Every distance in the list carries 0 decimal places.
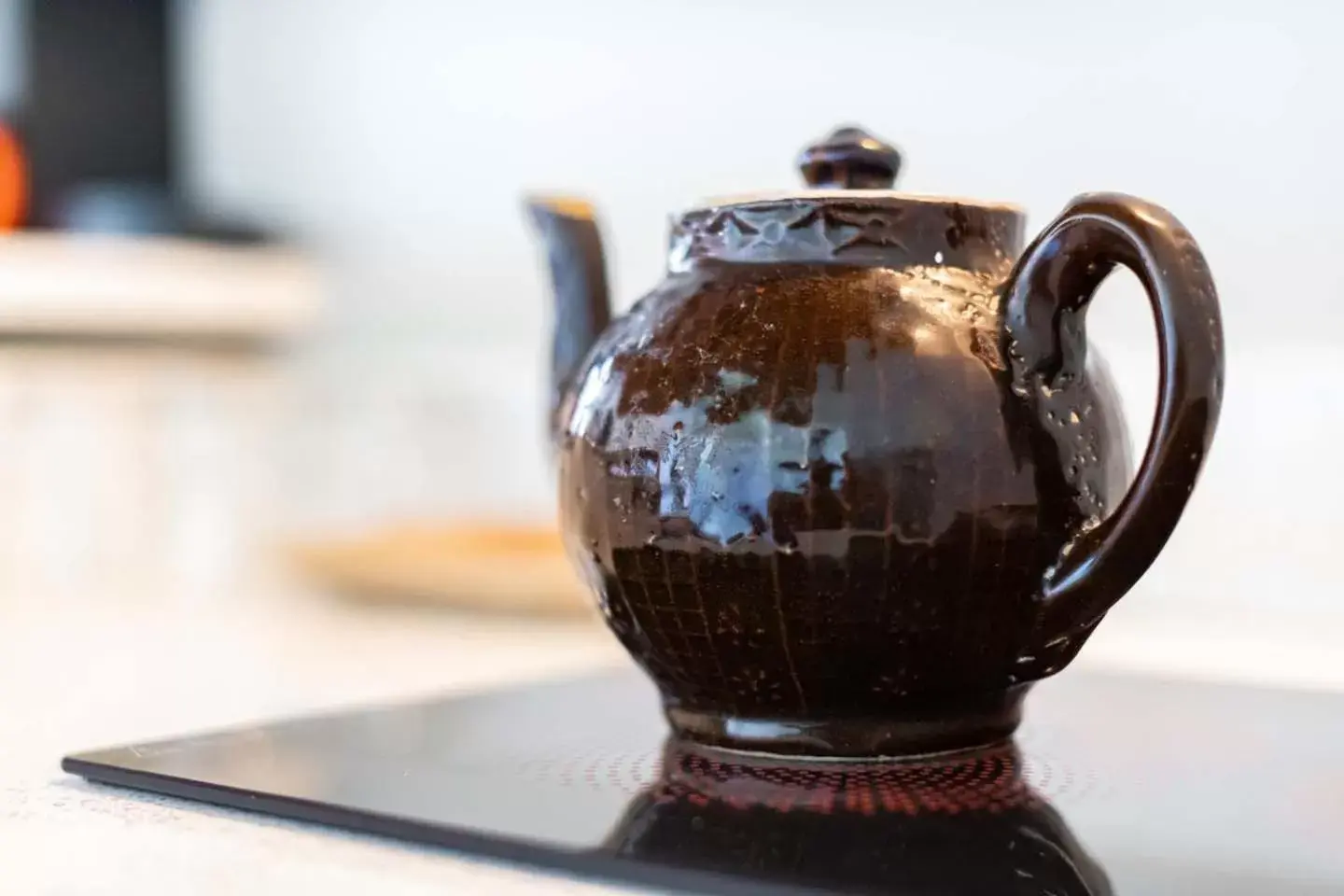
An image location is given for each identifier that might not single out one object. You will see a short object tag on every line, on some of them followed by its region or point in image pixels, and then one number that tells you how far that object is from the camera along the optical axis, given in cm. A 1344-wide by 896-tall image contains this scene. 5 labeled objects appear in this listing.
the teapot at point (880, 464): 56
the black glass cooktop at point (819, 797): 46
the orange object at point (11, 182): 166
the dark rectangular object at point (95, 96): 172
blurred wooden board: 117
